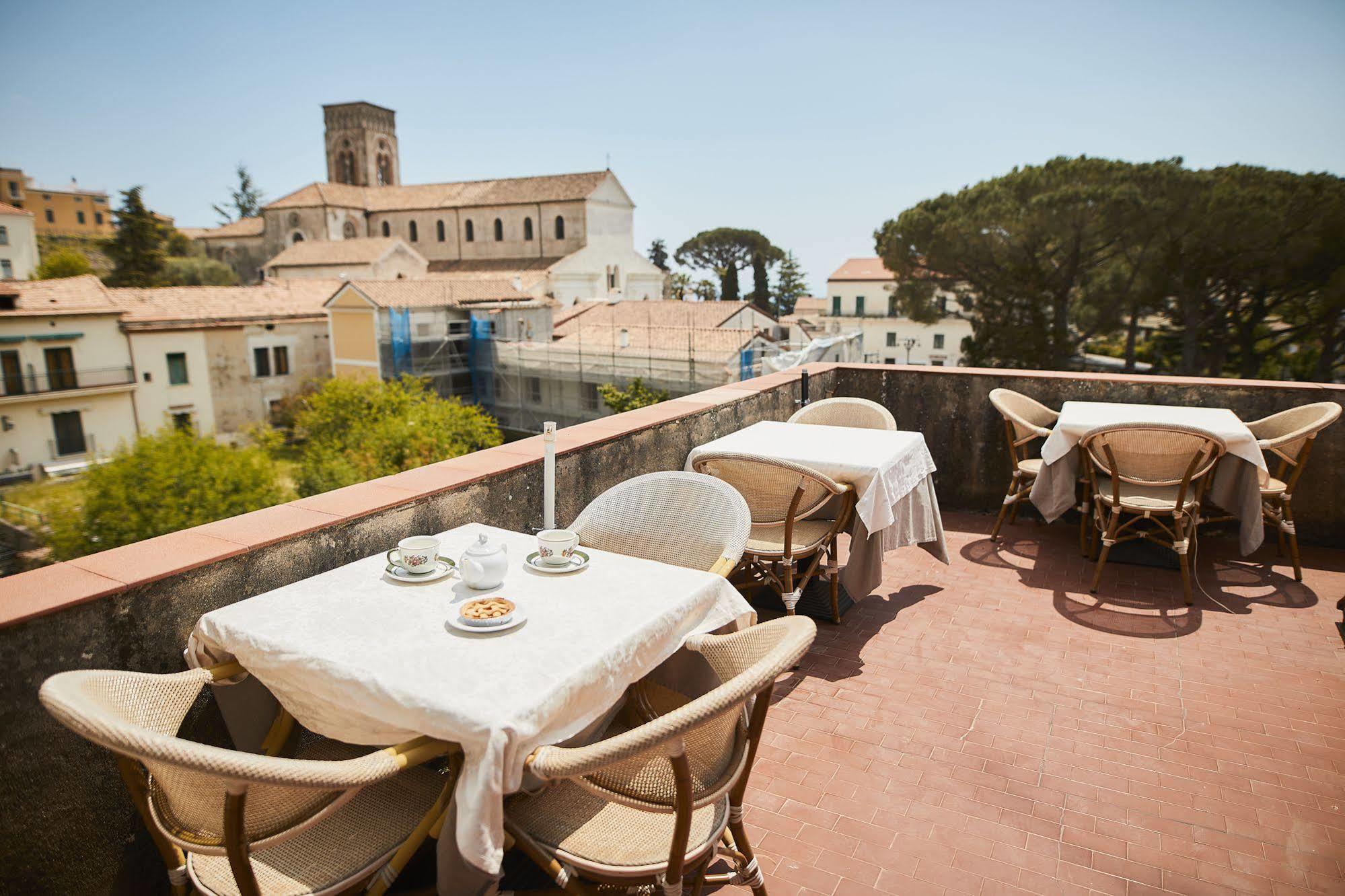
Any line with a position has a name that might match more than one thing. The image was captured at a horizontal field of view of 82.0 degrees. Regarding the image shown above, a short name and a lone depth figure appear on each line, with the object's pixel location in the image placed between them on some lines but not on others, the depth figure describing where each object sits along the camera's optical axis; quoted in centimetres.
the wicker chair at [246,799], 123
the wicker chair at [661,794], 137
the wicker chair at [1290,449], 396
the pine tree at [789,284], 6975
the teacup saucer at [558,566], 210
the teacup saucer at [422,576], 200
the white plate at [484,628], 169
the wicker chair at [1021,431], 462
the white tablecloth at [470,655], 138
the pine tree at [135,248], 4238
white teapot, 192
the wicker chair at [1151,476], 366
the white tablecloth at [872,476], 336
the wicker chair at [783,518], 322
